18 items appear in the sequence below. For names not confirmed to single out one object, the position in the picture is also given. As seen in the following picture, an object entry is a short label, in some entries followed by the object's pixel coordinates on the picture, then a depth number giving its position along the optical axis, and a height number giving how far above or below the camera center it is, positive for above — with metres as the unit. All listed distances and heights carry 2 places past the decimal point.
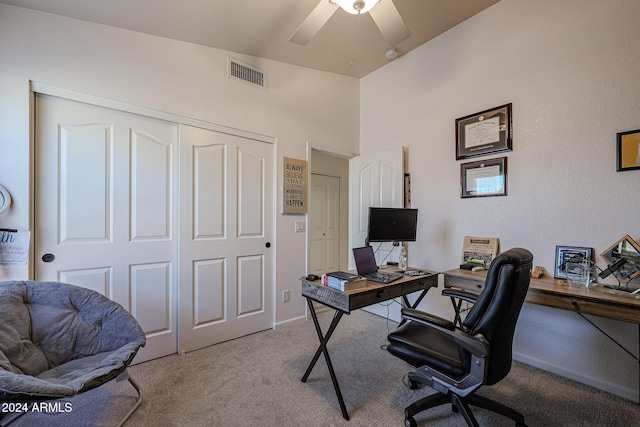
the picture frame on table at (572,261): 1.91 -0.36
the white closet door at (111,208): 1.87 +0.02
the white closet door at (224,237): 2.39 -0.25
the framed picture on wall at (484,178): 2.33 +0.31
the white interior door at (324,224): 4.67 -0.23
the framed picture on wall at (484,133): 2.31 +0.72
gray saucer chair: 1.35 -0.73
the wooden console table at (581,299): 1.51 -0.54
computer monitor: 2.46 -0.13
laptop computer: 2.05 -0.44
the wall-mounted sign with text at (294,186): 2.94 +0.29
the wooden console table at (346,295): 1.66 -0.58
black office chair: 1.23 -0.72
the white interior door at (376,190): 3.04 +0.25
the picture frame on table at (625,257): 1.70 -0.29
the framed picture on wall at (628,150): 1.75 +0.42
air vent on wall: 2.60 +1.39
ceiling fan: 1.58 +1.20
